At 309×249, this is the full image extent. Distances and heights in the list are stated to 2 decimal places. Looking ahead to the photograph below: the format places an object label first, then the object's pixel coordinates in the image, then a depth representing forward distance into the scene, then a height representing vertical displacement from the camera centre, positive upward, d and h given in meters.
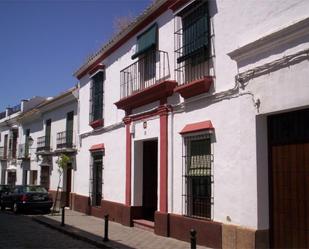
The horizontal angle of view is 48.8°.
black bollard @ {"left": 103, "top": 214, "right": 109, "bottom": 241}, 8.38 -1.79
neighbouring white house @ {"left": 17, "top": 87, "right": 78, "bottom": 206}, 15.96 +0.91
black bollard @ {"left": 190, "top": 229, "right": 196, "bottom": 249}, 5.62 -1.33
